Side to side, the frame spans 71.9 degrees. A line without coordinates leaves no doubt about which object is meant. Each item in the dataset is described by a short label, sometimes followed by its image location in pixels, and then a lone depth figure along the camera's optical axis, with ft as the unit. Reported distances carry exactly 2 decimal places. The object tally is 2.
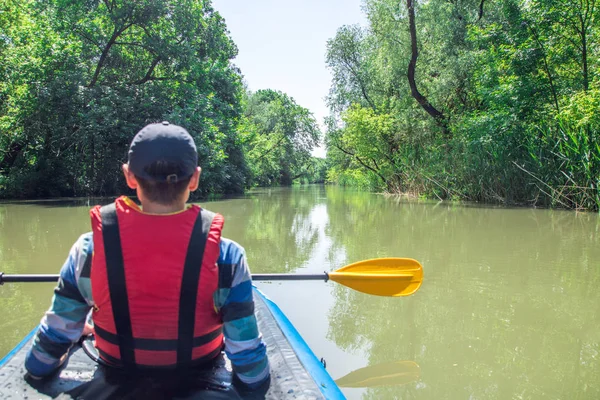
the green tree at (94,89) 41.32
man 3.73
